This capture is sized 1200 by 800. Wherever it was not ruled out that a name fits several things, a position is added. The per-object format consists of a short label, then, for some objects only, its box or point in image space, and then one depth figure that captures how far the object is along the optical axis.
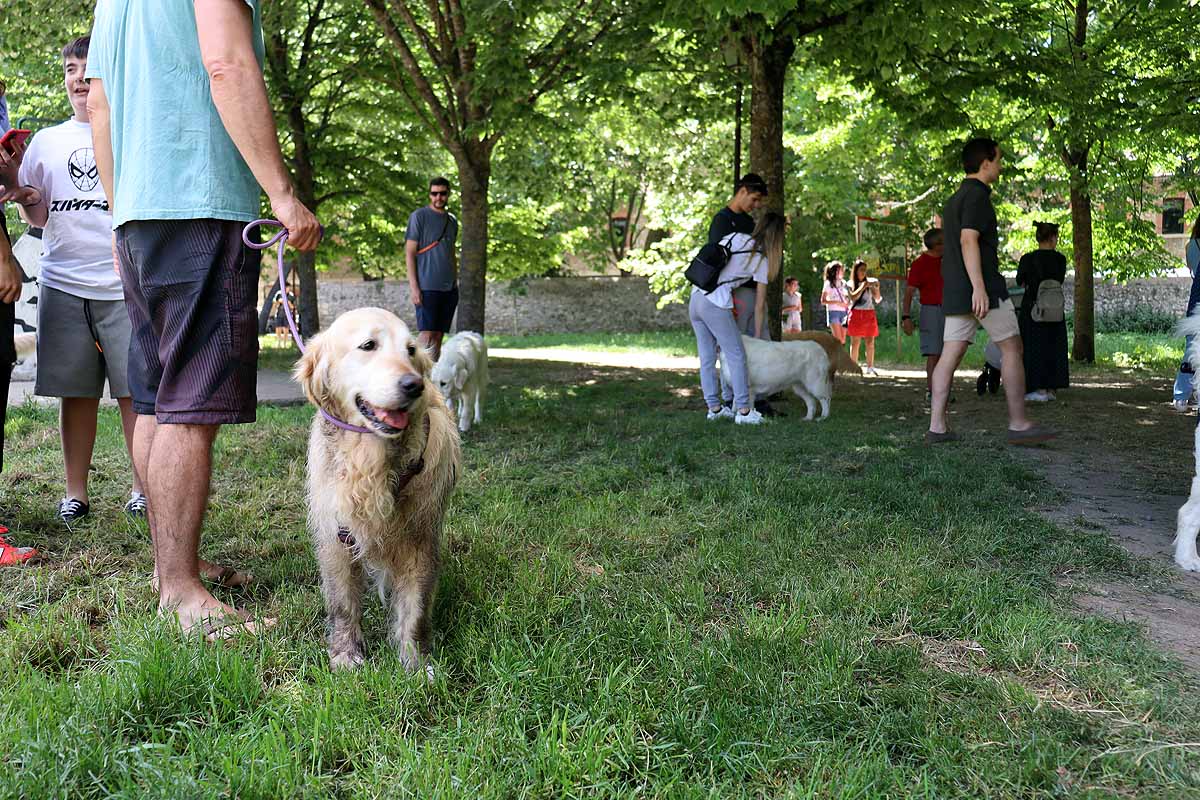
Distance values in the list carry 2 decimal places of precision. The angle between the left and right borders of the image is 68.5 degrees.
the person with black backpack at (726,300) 8.12
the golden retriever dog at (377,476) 2.59
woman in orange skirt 14.32
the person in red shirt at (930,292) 9.70
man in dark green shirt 6.66
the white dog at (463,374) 7.13
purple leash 2.88
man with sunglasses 9.30
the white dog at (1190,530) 3.87
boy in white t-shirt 4.22
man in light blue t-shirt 2.89
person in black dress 10.00
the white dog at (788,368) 8.45
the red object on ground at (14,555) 3.62
